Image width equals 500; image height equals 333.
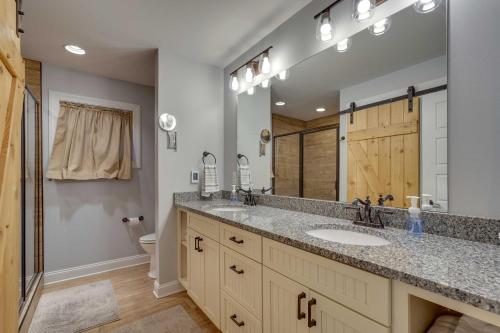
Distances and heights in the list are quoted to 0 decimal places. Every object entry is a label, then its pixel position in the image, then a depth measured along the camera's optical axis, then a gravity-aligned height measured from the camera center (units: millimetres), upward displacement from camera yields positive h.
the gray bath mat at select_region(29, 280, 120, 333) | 1771 -1210
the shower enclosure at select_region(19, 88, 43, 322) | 1931 -379
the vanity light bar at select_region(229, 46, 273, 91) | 2049 +909
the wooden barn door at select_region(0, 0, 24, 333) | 921 +24
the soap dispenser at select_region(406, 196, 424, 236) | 1088 -258
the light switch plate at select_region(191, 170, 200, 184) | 2438 -119
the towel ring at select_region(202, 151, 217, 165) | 2535 +125
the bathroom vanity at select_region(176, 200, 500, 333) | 656 -402
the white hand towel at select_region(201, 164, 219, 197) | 2404 -159
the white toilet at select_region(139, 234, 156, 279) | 2507 -859
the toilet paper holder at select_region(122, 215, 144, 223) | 2883 -658
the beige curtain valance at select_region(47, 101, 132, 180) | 2535 +247
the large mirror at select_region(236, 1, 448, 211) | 1139 +295
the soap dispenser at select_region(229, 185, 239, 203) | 2367 -309
